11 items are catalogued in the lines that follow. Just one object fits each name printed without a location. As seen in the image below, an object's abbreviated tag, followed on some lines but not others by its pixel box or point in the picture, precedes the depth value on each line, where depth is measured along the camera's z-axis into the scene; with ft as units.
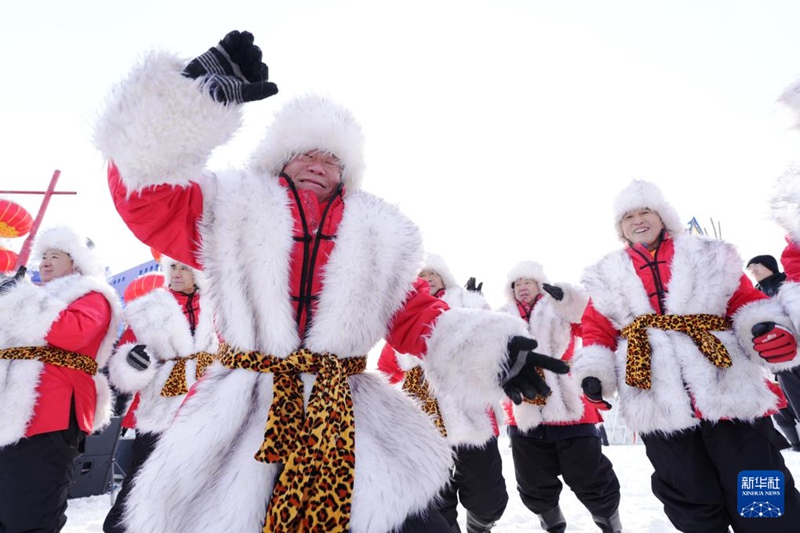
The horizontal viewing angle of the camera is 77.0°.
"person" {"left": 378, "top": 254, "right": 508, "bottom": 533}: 12.34
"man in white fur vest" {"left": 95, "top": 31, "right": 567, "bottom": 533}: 4.31
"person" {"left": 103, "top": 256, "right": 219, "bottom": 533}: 12.10
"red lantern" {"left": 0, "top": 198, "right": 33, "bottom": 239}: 23.77
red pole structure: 37.27
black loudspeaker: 18.70
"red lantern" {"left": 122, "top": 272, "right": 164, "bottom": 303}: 20.52
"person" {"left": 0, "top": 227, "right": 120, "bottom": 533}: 9.05
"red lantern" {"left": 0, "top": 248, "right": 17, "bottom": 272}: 20.54
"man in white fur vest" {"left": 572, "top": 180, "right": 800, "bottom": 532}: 7.72
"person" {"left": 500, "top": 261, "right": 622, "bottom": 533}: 12.23
